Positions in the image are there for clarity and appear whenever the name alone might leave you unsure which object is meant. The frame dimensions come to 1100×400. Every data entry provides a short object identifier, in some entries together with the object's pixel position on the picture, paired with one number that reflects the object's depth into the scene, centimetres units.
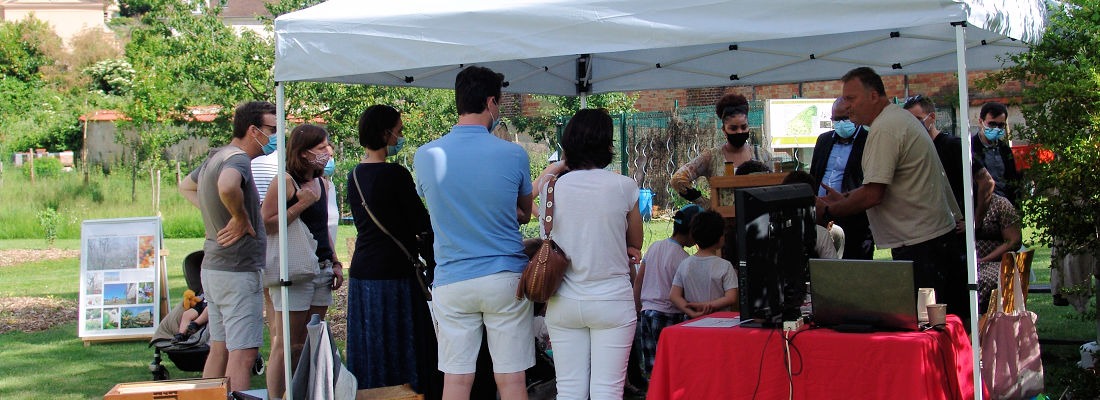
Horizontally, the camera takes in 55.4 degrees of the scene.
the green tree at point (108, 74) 4022
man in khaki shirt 452
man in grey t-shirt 524
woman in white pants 397
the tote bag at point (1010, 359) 478
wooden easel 823
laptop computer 355
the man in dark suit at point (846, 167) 598
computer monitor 359
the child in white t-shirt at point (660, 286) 559
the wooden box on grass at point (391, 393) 464
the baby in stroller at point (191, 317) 650
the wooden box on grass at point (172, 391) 468
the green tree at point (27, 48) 4203
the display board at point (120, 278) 822
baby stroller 643
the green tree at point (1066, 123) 454
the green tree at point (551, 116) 1977
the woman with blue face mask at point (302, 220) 524
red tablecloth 353
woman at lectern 604
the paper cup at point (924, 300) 385
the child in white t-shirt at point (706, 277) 532
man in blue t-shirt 407
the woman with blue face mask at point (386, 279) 477
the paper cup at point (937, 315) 373
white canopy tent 388
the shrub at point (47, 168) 2466
